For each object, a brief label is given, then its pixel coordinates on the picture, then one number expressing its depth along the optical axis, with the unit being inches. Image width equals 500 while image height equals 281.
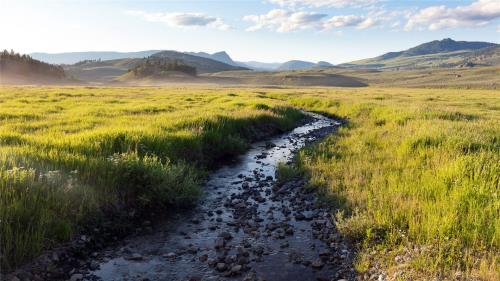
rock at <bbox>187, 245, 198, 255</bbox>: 339.0
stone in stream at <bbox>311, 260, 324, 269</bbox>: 313.6
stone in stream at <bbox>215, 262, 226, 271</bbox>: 308.2
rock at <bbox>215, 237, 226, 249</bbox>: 347.9
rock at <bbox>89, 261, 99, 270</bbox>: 304.5
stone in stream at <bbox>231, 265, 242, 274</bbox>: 303.6
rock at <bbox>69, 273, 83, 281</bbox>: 283.7
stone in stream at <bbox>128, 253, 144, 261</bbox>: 324.5
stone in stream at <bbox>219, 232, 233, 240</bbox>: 364.5
